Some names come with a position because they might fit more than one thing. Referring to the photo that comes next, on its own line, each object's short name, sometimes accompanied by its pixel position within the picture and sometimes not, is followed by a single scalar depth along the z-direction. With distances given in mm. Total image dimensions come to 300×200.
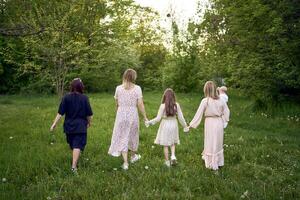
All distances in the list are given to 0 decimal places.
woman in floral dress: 9594
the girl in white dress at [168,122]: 9969
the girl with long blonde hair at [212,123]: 9383
